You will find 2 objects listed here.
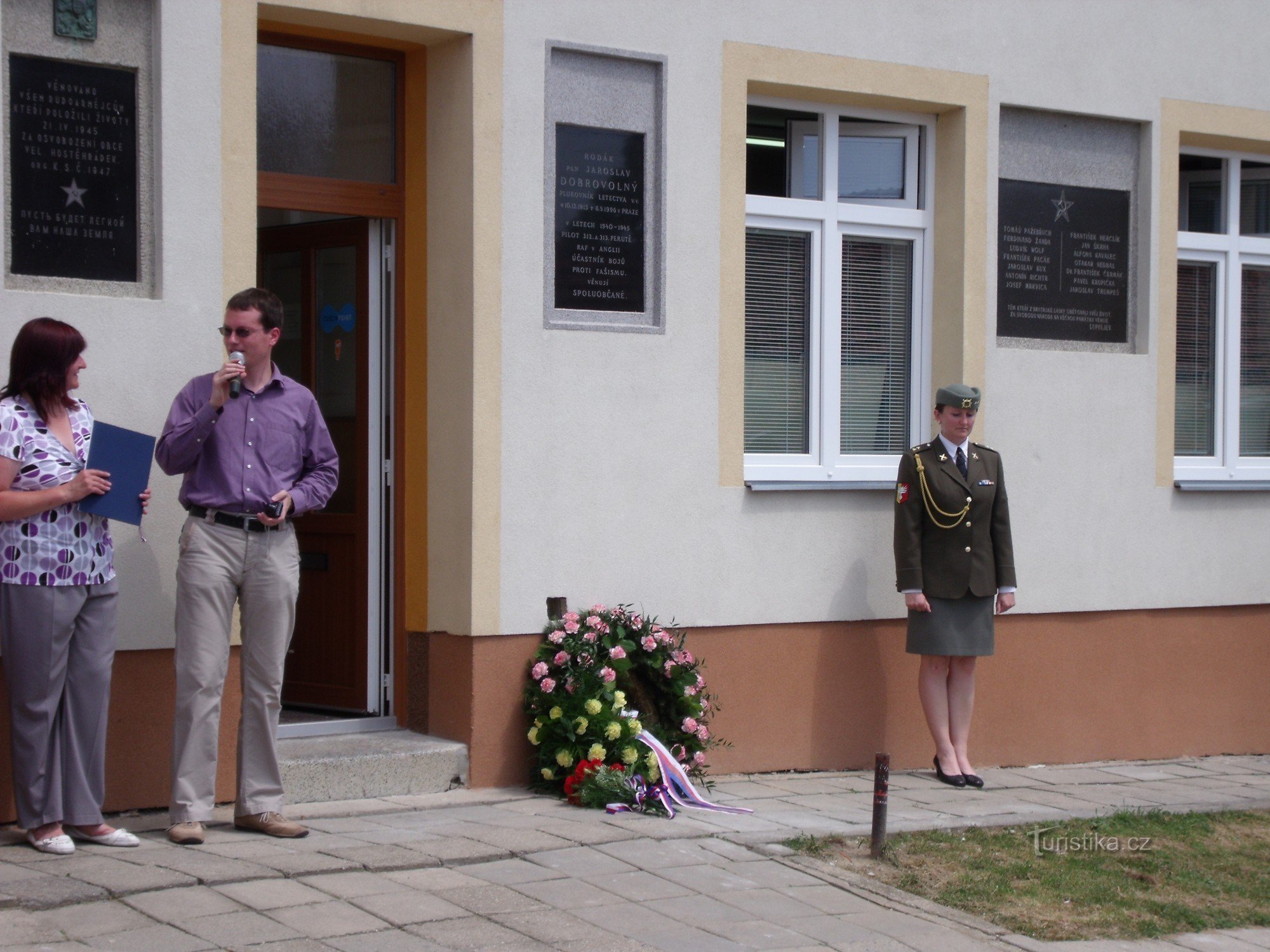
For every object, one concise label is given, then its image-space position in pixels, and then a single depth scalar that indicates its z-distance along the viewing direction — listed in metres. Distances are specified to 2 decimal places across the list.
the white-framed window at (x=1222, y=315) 9.41
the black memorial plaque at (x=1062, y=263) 8.57
